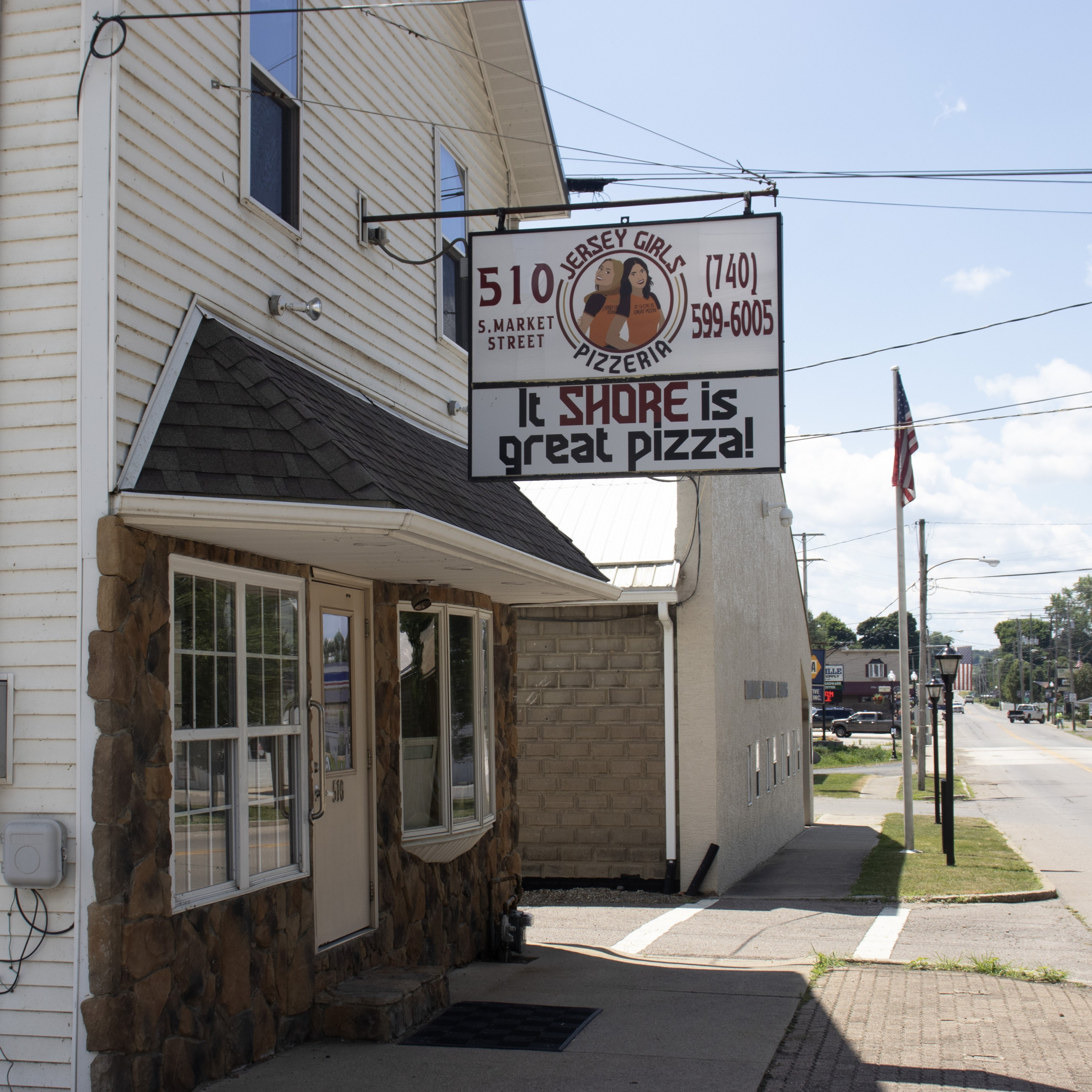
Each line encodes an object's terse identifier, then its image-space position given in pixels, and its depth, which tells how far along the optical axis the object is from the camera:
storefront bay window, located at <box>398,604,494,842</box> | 8.29
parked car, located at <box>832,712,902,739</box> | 74.56
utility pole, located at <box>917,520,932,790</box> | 34.09
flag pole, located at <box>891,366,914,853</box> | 18.28
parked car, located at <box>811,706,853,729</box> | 82.31
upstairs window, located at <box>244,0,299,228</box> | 7.22
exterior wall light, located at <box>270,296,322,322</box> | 7.05
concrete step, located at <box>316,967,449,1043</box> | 6.62
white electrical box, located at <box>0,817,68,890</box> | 4.97
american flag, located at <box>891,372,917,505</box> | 18.84
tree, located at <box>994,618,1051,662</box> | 175.50
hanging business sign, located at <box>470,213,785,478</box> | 6.76
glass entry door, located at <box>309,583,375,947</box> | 7.02
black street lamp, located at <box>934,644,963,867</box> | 16.53
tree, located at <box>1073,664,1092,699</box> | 137.38
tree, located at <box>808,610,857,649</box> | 166.50
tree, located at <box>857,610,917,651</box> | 183.62
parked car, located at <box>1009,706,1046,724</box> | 103.94
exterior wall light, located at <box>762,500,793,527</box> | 19.62
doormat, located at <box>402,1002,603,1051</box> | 6.73
